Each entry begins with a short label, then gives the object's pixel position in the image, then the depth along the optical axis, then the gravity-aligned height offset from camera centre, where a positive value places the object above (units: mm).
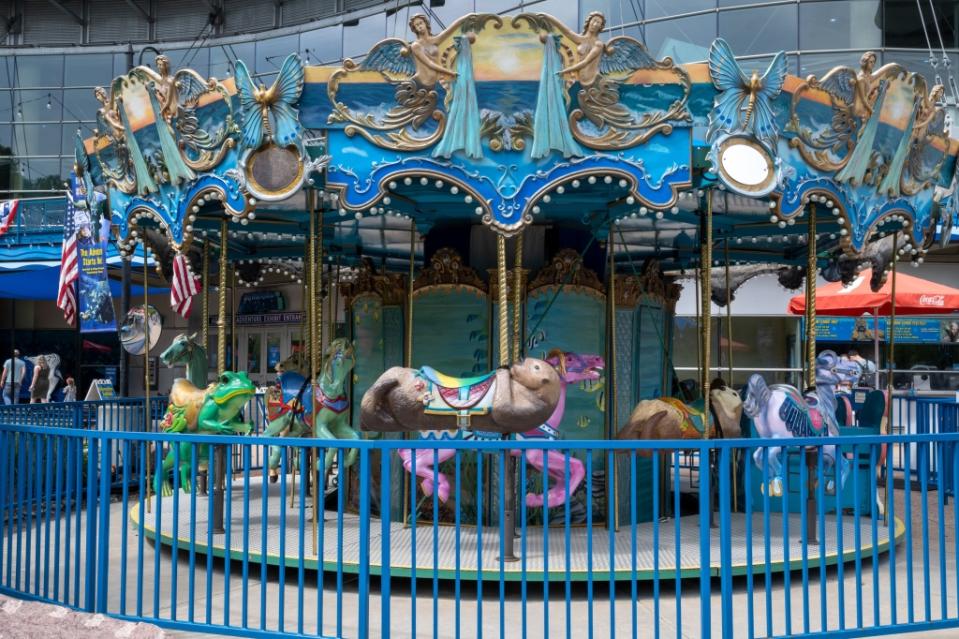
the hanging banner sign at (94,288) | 15383 +983
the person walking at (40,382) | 21906 -809
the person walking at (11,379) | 21656 -723
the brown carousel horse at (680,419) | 8305 -647
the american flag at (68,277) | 15805 +1190
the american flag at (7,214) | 24234 +3472
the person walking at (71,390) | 21752 -987
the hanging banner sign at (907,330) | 24203 +421
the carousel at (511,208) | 7176 +1281
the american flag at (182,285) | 12367 +832
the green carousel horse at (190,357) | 10141 -104
